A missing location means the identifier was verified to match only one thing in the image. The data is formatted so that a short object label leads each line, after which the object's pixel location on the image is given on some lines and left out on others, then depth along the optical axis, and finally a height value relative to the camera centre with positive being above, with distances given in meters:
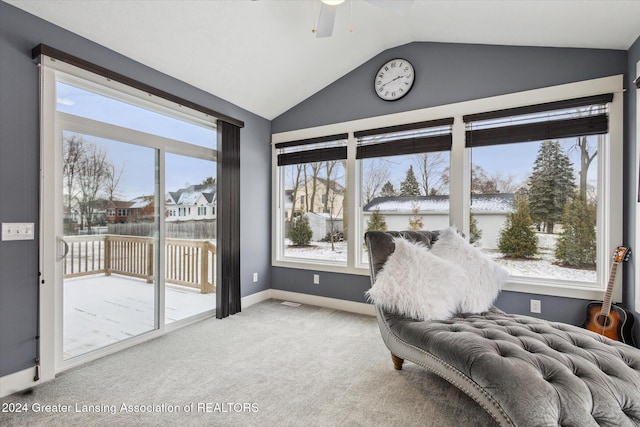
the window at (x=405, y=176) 3.14 +0.42
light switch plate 1.89 -0.11
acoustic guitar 2.18 -0.80
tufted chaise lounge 1.14 -0.70
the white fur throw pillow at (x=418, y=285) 1.94 -0.50
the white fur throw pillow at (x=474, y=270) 2.06 -0.43
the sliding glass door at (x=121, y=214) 2.17 -0.01
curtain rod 1.98 +1.10
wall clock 3.21 +1.49
